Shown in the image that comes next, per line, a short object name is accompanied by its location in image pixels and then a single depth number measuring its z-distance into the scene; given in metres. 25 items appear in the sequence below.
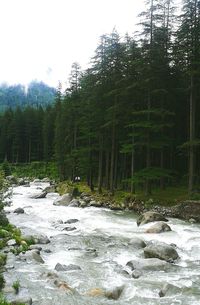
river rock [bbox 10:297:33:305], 12.08
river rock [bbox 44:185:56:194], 50.84
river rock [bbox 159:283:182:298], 13.76
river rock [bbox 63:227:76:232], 25.14
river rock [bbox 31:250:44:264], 17.77
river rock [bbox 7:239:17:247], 20.05
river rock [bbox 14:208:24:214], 32.27
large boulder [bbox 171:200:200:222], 28.66
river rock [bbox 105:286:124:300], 13.57
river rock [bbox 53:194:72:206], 37.75
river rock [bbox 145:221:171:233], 23.94
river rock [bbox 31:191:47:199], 44.00
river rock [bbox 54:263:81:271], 16.58
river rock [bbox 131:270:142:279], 15.71
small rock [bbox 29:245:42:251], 19.80
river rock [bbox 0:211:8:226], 24.50
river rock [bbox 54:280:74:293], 13.94
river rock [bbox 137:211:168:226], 26.61
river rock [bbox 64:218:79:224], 27.63
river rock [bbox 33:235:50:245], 21.42
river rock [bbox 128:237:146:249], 20.50
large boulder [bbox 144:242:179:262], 18.16
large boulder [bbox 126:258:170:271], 16.80
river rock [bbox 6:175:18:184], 66.81
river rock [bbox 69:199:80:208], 36.54
